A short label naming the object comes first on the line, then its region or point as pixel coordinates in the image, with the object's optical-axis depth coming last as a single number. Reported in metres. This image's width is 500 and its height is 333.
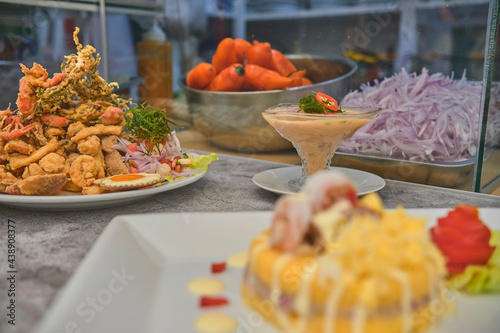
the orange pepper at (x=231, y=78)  1.81
